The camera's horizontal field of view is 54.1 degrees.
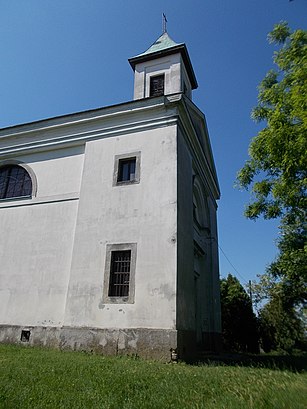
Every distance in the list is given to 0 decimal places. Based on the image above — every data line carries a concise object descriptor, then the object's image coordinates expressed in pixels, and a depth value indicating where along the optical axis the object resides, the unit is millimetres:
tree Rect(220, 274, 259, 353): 19391
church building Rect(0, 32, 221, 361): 9067
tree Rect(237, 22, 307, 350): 6121
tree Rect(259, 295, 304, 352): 21719
